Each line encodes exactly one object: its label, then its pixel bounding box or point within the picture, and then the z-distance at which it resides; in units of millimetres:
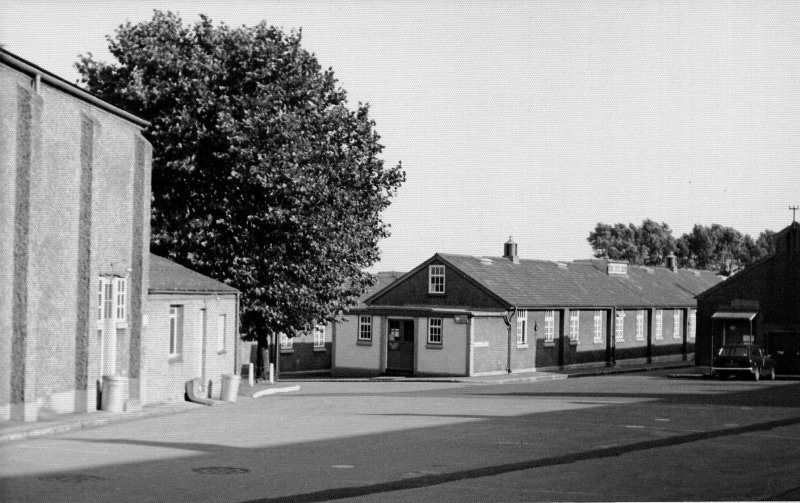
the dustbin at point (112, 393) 27062
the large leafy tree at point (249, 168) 40469
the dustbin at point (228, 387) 34125
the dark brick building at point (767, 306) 59000
